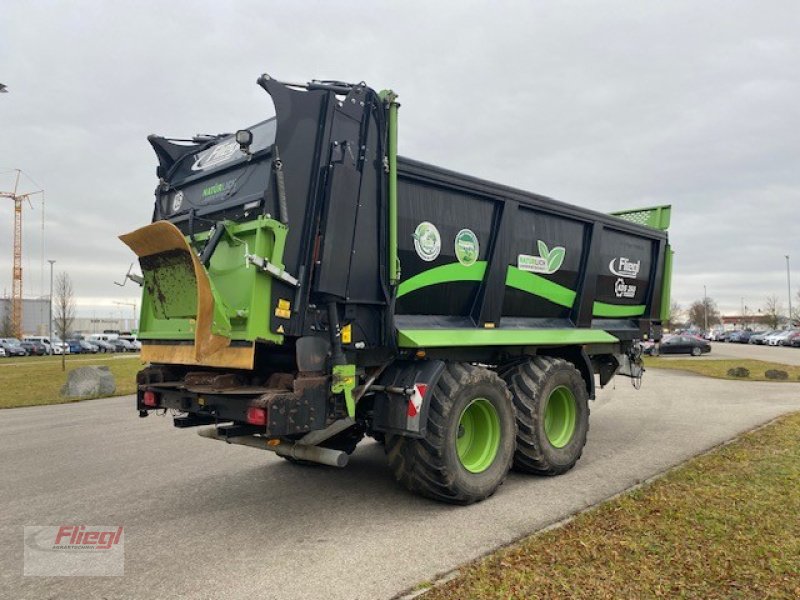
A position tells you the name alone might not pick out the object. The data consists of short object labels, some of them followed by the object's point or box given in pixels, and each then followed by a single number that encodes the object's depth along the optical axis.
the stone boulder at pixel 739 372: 18.16
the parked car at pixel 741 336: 62.19
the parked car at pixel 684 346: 33.22
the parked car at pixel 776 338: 52.53
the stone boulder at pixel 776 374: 17.30
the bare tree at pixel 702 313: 106.19
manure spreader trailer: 4.70
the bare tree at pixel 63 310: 27.94
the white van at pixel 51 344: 50.53
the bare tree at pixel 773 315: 83.44
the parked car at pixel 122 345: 57.73
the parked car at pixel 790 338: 49.99
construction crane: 84.94
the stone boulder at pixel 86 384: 15.86
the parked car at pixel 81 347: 52.91
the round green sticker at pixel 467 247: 6.06
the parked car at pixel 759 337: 57.19
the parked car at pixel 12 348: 47.94
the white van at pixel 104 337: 60.03
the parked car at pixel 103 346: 56.08
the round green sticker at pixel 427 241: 5.66
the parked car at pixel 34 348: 49.78
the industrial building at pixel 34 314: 91.31
